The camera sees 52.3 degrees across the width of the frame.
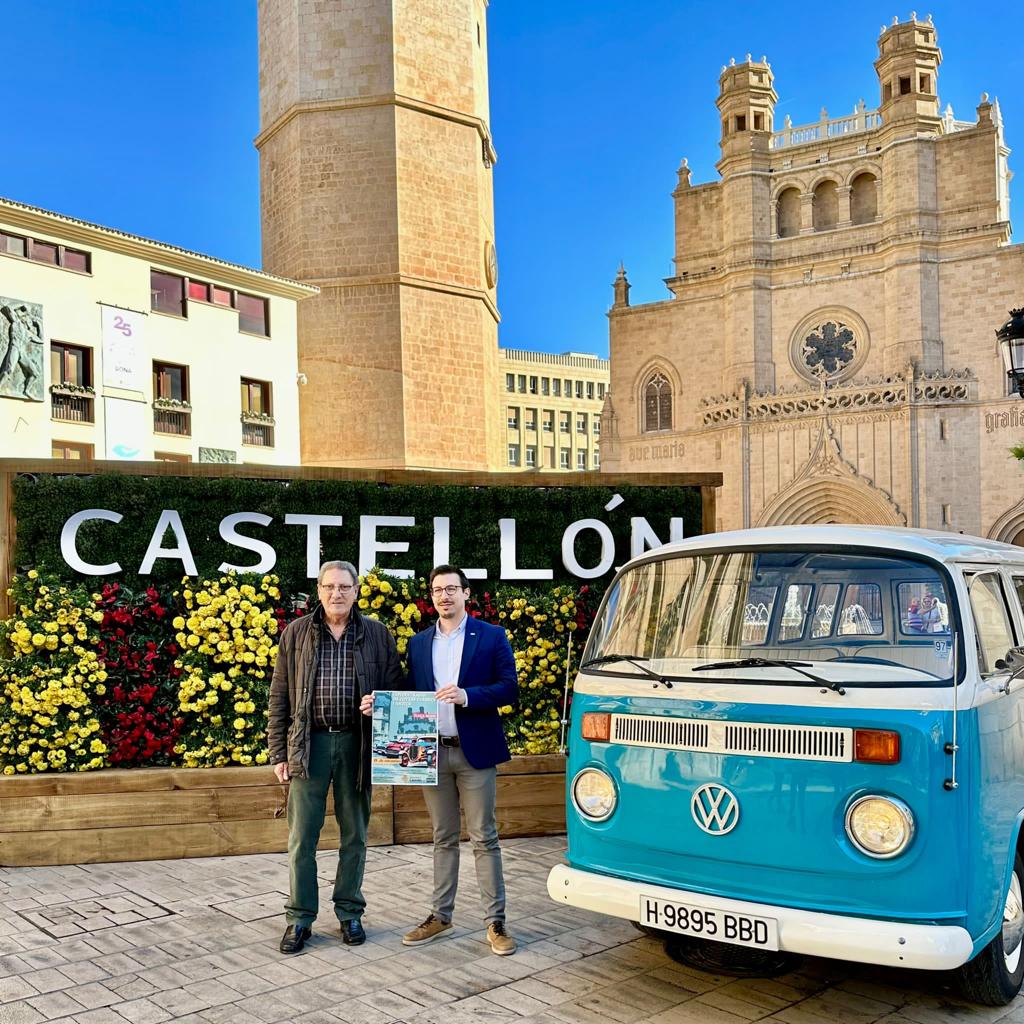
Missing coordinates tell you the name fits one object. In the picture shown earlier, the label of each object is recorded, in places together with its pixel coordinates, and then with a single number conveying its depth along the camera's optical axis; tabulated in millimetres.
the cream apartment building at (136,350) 23516
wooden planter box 6016
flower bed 6195
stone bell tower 23188
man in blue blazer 4727
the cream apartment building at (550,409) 77125
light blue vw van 3607
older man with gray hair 4734
